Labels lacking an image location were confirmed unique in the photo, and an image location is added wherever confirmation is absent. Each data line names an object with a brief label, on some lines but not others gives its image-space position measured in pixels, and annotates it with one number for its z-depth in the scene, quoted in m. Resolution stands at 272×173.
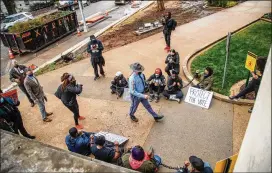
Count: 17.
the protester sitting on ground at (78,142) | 5.41
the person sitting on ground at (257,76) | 6.43
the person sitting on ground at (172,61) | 8.44
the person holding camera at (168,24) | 10.73
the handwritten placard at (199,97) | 7.43
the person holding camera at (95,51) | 8.93
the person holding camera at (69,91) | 6.29
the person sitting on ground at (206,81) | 7.89
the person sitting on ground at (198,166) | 4.21
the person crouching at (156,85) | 7.71
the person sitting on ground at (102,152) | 5.07
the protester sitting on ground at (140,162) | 4.66
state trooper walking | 6.21
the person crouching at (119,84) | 8.30
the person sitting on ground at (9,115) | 5.95
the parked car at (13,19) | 21.55
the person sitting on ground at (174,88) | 7.78
